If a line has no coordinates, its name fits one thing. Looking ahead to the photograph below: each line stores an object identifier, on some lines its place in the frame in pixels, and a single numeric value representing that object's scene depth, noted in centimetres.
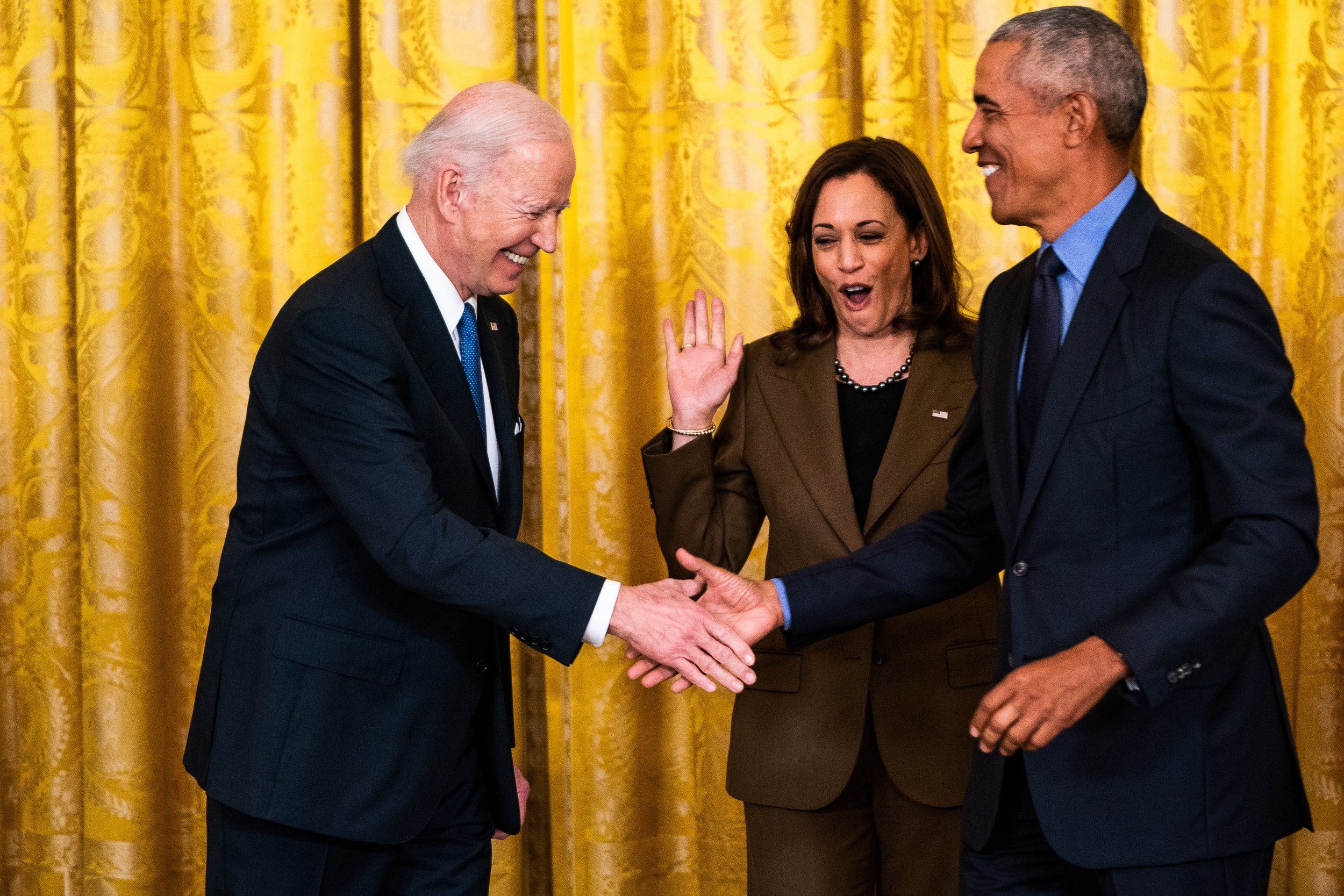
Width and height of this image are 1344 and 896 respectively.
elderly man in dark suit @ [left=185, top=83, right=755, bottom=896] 374
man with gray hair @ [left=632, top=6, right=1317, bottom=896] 346
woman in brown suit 396
